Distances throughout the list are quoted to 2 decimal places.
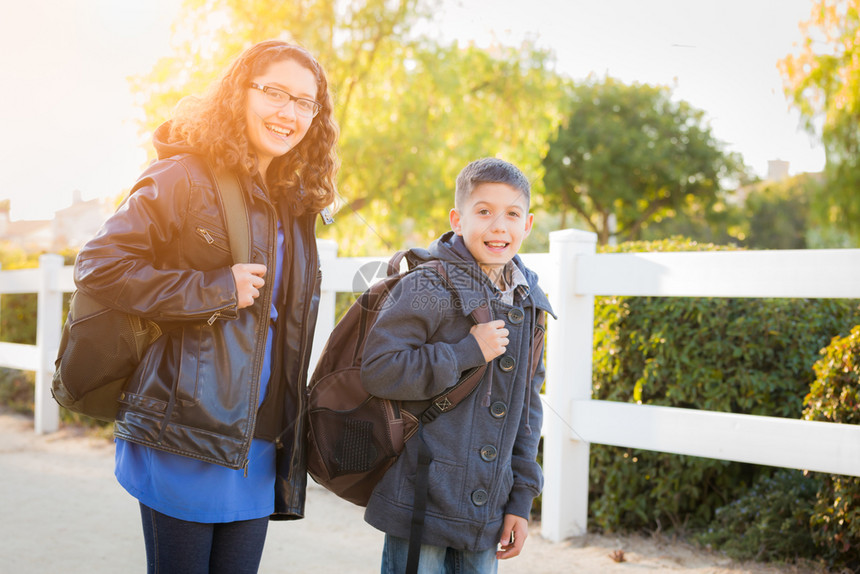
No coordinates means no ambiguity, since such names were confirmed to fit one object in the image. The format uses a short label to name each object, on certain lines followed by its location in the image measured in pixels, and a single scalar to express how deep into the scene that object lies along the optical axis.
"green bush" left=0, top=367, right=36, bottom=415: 7.57
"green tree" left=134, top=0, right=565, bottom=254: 12.36
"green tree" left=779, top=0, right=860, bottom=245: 13.01
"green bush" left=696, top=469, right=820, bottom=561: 3.28
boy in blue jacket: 1.75
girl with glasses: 1.57
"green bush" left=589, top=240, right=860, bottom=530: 3.66
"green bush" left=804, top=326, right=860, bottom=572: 2.95
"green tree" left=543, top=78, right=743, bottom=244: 35.56
